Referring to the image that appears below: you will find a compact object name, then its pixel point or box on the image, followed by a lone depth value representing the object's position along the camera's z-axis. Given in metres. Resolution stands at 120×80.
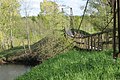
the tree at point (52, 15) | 29.47
